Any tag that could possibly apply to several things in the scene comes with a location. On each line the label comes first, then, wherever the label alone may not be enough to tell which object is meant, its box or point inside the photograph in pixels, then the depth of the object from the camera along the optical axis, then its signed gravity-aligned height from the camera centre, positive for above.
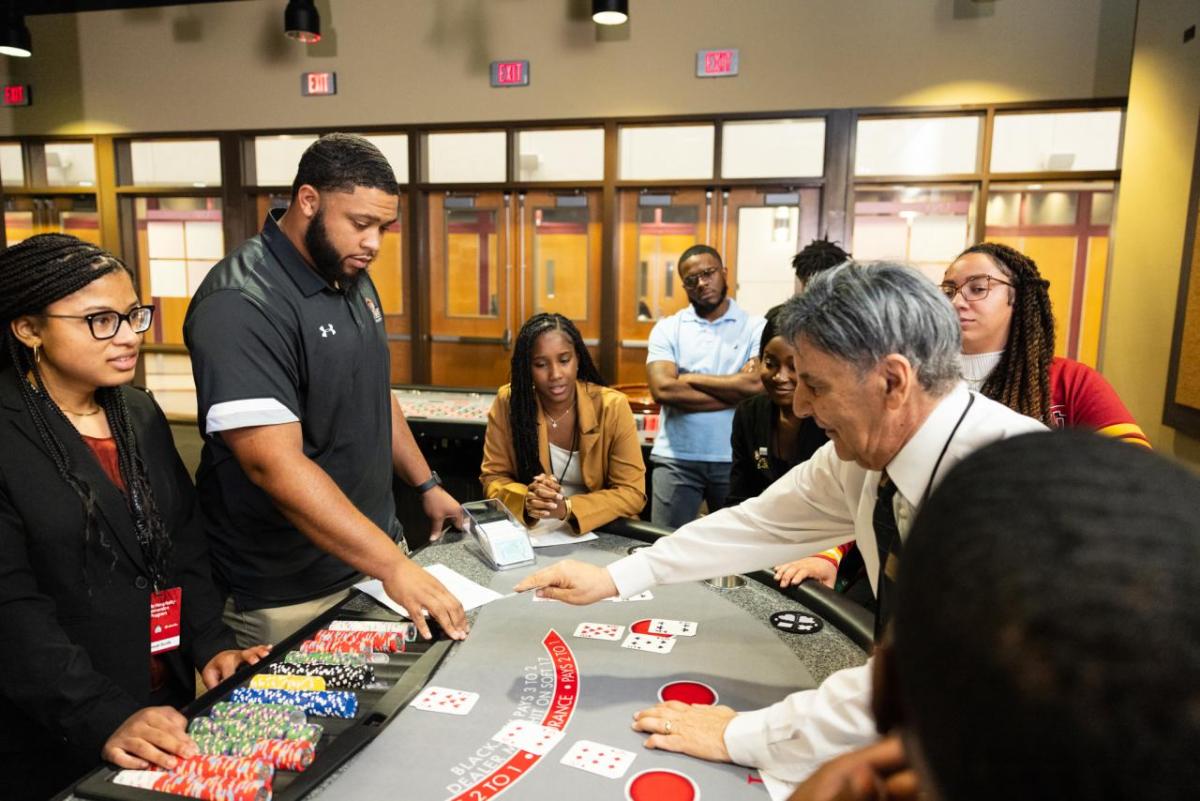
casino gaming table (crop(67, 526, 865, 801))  1.06 -0.71
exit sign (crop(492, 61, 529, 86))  5.70 +1.38
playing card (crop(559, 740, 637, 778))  1.09 -0.70
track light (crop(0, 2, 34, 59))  5.56 +1.58
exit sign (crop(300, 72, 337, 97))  6.01 +1.36
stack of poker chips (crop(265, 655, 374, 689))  1.29 -0.69
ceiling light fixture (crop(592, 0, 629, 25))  4.71 +1.54
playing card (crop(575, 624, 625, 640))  1.52 -0.72
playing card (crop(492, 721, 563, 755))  1.14 -0.70
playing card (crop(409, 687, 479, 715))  1.24 -0.70
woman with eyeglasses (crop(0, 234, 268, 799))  1.28 -0.52
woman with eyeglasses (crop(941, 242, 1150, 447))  1.98 -0.19
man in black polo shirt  1.58 -0.32
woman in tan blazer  2.47 -0.53
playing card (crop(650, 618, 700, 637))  1.54 -0.71
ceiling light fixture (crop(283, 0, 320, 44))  5.18 +1.60
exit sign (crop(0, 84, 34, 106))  6.59 +1.36
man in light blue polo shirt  3.48 -0.51
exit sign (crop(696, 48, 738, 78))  5.37 +1.40
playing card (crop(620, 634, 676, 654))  1.47 -0.71
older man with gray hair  1.07 -0.23
